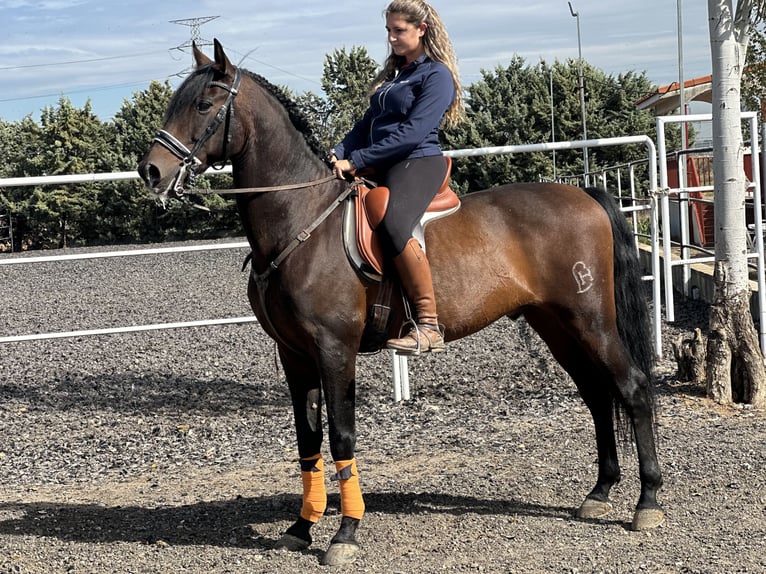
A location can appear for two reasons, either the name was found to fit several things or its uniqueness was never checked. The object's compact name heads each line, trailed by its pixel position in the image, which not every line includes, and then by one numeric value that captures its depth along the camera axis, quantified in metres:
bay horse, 3.94
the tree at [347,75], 39.50
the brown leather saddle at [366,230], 4.09
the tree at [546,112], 31.52
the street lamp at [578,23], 28.26
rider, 4.08
